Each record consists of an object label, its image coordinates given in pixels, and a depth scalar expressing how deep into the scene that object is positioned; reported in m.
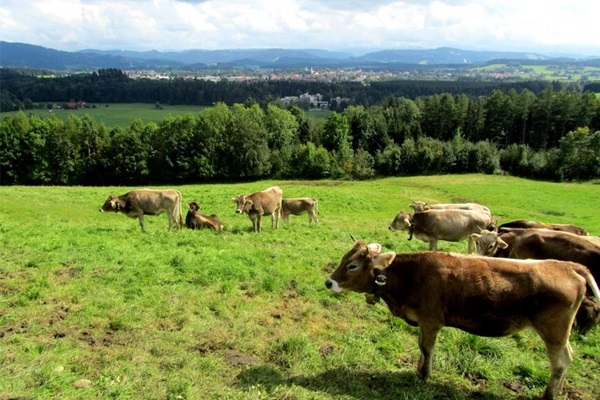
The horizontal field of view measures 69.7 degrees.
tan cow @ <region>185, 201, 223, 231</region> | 20.45
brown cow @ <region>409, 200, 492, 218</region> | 19.86
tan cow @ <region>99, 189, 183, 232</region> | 19.08
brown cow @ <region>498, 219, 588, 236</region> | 14.42
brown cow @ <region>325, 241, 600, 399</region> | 6.50
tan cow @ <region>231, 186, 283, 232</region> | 20.06
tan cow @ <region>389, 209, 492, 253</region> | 16.88
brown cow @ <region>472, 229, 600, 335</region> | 10.36
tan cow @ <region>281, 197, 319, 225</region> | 24.70
